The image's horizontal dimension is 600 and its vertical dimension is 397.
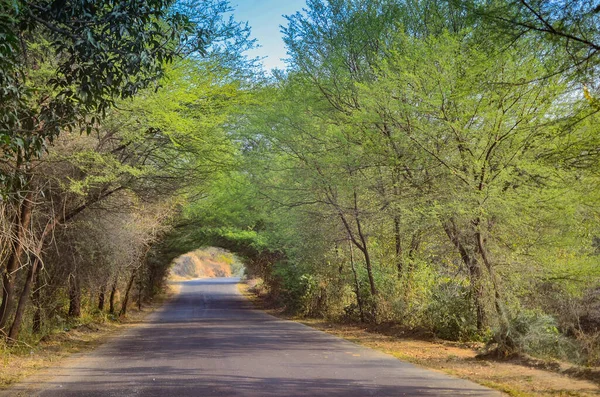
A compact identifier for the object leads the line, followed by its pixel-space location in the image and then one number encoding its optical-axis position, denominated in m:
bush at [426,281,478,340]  14.89
